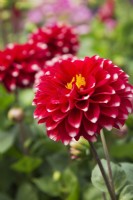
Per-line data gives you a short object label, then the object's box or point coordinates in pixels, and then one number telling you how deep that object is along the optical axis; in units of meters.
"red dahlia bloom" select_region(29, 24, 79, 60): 0.87
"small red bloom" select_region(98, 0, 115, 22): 2.83
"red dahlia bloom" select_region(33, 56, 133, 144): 0.50
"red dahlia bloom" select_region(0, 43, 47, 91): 0.79
